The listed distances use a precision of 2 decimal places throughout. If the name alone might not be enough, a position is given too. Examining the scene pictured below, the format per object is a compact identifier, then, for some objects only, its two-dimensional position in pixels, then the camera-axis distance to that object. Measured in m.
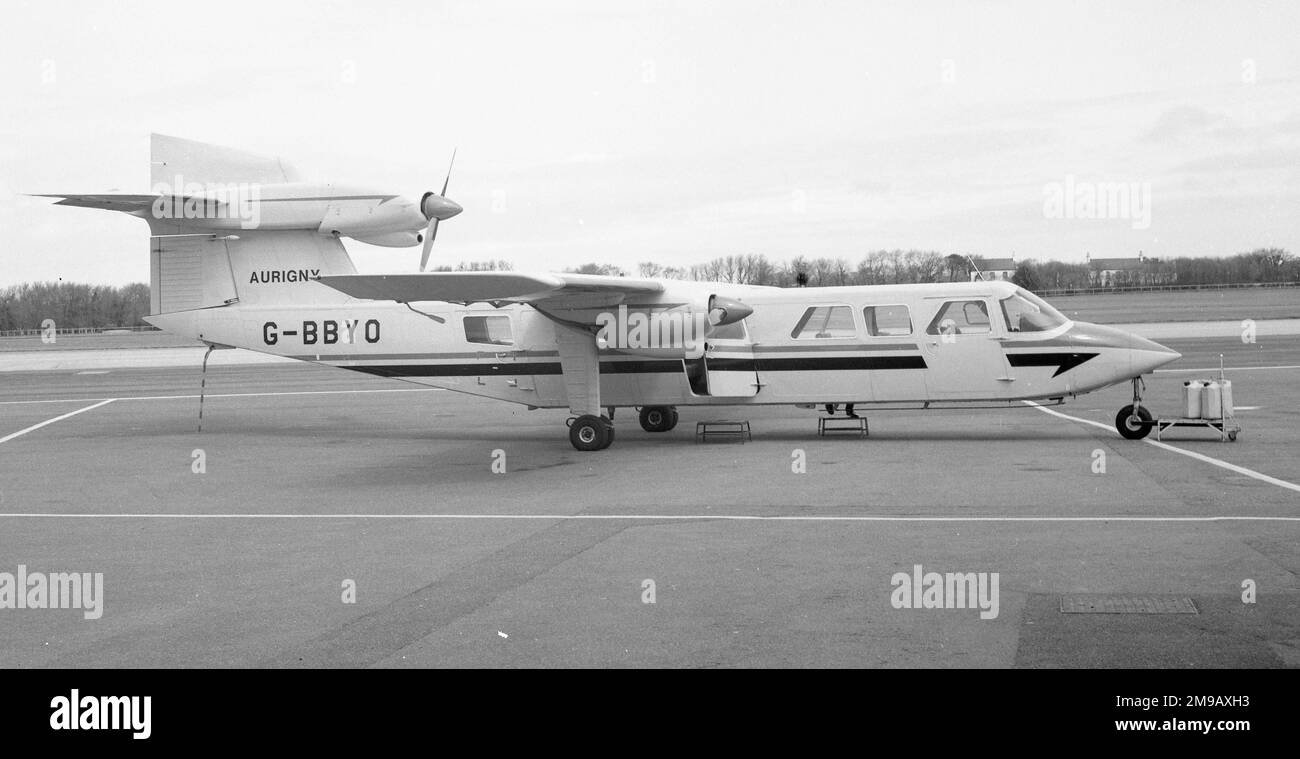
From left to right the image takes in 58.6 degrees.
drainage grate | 7.68
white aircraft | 18.25
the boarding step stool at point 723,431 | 19.62
